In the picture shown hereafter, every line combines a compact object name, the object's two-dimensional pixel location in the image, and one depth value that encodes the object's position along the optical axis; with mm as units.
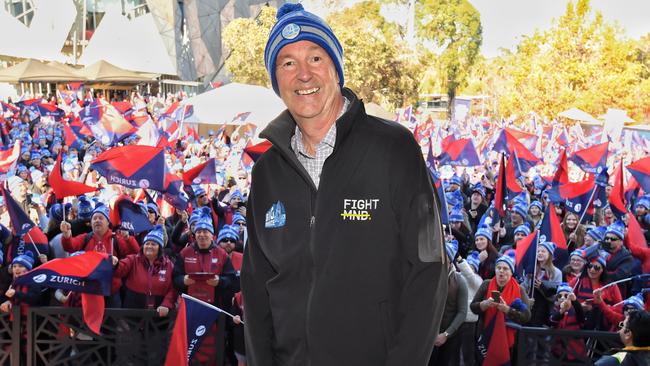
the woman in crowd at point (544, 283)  6945
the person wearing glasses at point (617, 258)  7660
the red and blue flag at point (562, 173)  11625
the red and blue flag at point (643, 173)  11461
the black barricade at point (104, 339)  5781
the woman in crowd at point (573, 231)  10117
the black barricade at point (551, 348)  5480
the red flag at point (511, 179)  12078
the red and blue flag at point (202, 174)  11344
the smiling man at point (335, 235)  1945
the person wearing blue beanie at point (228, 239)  7836
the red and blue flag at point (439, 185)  9292
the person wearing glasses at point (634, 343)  4207
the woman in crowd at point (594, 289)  6547
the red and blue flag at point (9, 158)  11703
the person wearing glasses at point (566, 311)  6348
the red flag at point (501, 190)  10523
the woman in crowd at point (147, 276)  6980
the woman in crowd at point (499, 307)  6223
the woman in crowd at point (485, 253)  8309
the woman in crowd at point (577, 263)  7375
